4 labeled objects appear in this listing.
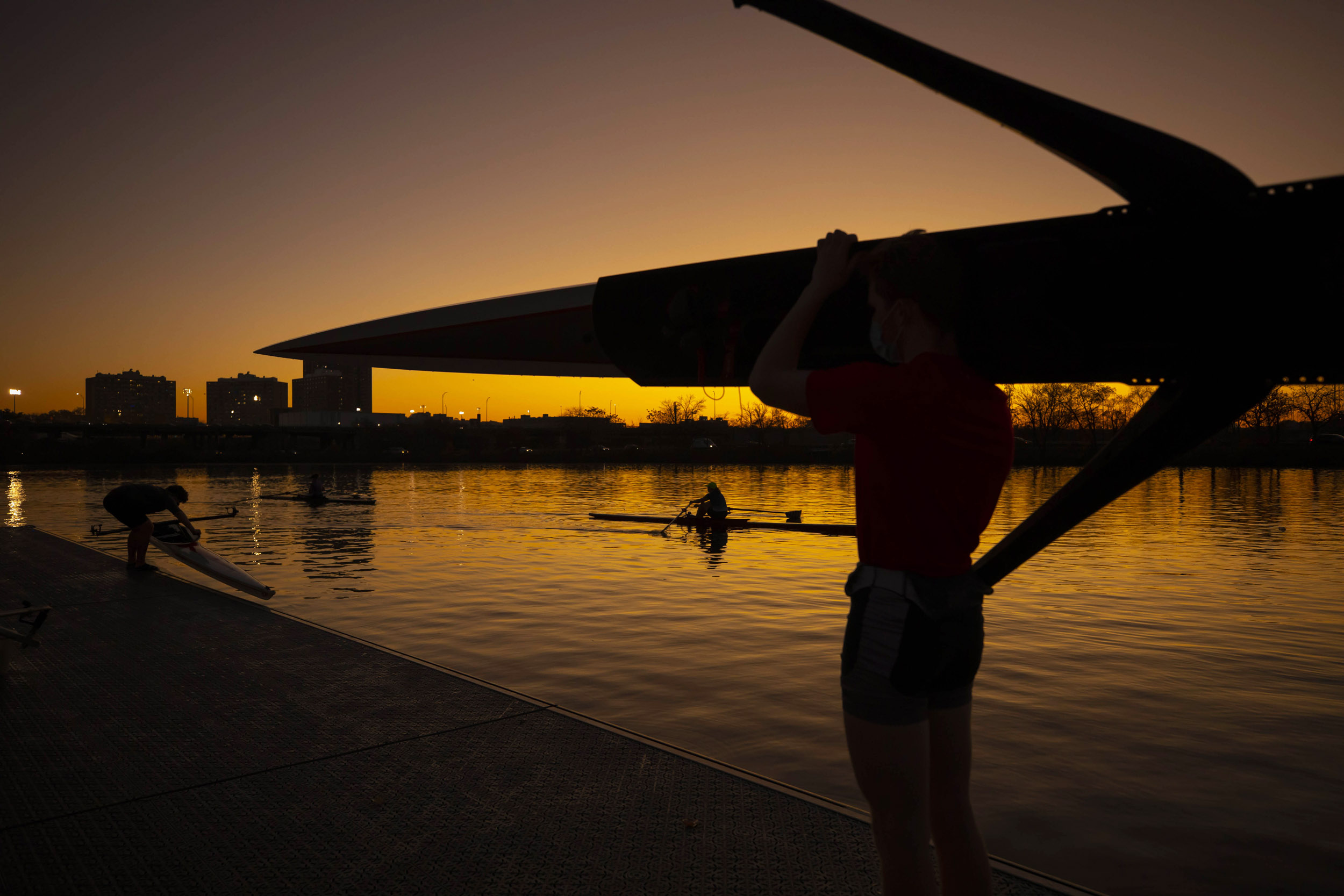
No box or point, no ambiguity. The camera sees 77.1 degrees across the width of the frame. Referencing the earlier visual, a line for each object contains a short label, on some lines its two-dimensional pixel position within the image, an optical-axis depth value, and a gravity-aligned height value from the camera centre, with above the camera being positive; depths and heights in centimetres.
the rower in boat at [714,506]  2319 -195
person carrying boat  200 -25
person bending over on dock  1202 -102
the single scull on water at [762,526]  2244 -243
